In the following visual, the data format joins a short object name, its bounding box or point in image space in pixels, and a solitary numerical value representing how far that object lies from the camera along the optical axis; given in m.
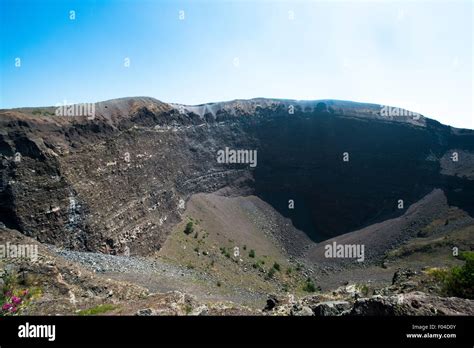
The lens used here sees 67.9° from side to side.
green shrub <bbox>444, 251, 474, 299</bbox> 13.11
